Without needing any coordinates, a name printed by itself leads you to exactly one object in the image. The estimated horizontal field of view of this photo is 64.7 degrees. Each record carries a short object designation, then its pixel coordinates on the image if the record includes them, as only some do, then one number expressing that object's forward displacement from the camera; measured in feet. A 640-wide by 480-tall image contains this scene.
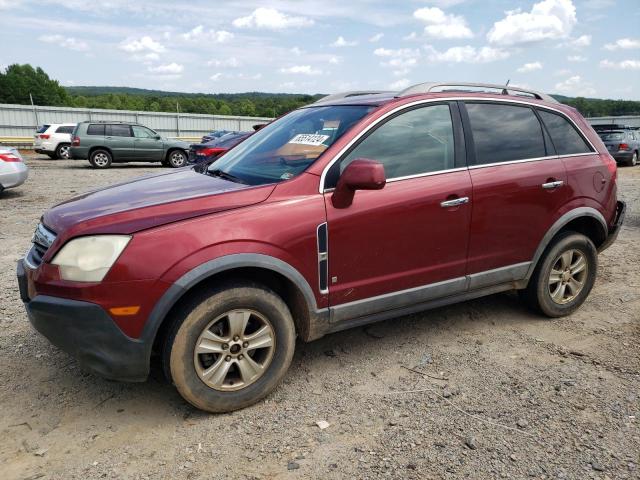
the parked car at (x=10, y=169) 32.73
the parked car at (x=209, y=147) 49.12
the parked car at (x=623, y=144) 63.98
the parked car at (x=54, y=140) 70.03
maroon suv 8.38
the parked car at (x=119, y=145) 59.11
